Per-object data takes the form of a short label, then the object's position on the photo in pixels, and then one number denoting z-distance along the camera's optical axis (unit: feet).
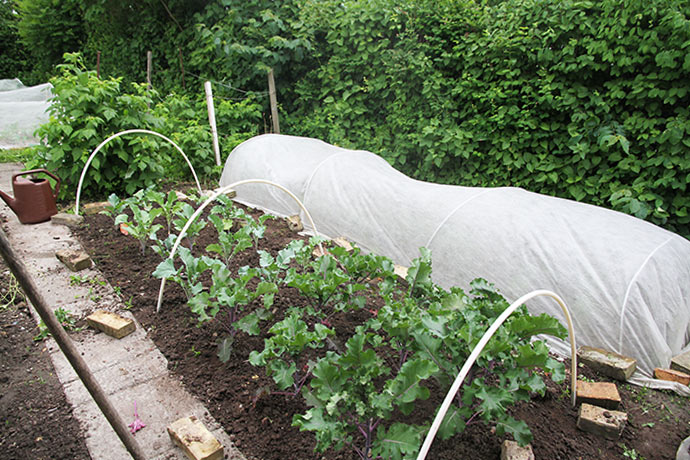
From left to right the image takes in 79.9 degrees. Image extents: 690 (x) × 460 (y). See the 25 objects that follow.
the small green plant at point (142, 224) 11.25
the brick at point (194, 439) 5.98
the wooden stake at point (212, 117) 18.54
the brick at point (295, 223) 14.01
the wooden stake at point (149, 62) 27.50
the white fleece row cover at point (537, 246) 8.23
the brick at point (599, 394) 7.07
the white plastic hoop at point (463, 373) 4.67
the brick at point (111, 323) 8.77
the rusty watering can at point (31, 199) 13.56
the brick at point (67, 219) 13.94
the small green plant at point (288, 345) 6.36
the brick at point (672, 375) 7.82
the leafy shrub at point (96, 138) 14.76
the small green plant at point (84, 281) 10.73
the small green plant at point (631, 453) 6.40
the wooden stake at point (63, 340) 3.94
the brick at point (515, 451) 5.81
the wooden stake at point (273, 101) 20.79
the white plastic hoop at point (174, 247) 8.85
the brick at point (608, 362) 7.97
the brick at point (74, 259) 11.24
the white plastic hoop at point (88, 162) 13.75
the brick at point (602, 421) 6.63
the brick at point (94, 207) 14.84
